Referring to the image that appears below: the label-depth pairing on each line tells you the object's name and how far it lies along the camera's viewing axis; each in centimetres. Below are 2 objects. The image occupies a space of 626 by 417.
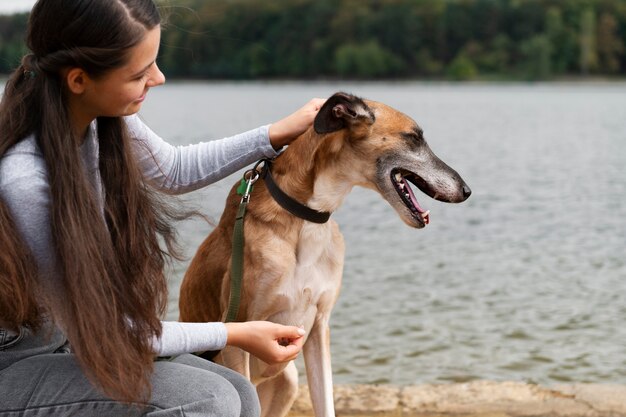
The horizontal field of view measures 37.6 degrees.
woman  253
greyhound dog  352
